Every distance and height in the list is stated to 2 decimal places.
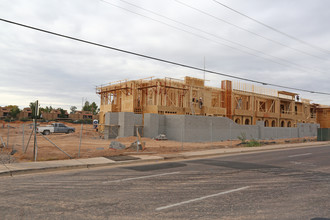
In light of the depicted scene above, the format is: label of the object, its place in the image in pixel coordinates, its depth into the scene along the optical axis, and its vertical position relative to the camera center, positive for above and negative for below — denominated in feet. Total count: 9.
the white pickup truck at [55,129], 112.27 -3.71
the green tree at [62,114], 284.98 +7.90
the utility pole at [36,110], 41.81 +1.68
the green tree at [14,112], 262.67 +8.53
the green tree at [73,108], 373.03 +18.89
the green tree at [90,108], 334.24 +18.12
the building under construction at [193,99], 108.99 +11.99
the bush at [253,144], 79.21 -6.28
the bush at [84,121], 229.74 -0.58
